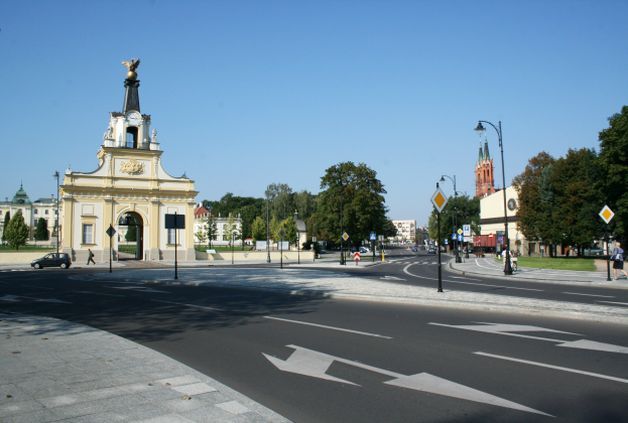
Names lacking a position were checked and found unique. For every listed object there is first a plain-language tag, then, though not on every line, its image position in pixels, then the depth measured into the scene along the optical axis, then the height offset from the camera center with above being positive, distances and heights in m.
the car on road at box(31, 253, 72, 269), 45.02 -1.73
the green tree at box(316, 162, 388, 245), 68.50 +4.91
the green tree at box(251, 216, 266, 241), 103.81 +2.06
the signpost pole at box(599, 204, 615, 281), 23.55 +0.95
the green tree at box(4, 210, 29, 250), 78.00 +1.77
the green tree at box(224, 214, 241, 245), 108.49 +2.11
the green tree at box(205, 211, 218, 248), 107.69 +3.05
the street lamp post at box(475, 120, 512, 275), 29.58 +5.38
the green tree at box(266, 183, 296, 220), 109.44 +8.12
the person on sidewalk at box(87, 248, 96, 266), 47.56 -1.55
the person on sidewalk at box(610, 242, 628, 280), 23.56 -1.25
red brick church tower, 157.75 +19.86
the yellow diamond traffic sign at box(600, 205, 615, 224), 23.55 +0.95
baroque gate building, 53.19 +5.12
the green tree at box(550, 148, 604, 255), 51.97 +4.09
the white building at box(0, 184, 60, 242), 154.75 +10.10
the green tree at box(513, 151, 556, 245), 61.62 +4.84
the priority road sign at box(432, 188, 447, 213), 17.45 +1.32
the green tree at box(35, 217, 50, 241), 129.84 +2.87
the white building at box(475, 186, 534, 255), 88.22 +3.32
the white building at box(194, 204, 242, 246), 128.38 +3.11
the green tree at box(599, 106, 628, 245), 41.41 +5.79
